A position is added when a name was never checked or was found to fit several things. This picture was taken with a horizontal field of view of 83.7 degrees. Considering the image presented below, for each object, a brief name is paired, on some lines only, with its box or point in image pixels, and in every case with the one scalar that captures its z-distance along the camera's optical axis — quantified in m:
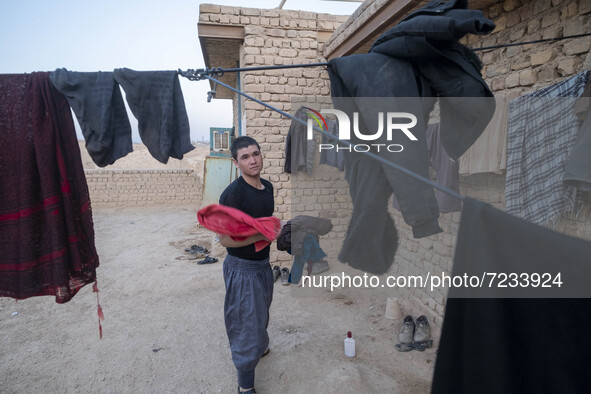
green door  7.98
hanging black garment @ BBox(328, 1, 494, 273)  1.31
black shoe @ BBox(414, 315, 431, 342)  3.47
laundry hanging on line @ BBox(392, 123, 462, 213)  2.87
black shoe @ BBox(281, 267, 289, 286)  5.00
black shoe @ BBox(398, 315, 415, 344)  3.46
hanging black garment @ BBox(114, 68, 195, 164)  1.78
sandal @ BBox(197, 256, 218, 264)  6.02
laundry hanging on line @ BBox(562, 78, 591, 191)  1.65
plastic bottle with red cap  3.20
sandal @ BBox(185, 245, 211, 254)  6.73
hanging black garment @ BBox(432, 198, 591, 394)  0.85
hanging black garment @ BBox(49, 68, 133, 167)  1.74
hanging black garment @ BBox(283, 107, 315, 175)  5.12
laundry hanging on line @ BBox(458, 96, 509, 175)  2.27
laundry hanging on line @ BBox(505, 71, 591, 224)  1.84
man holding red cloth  2.38
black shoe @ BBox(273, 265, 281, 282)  5.19
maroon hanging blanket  1.79
